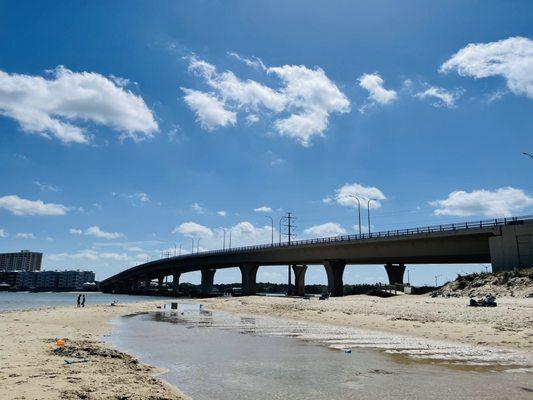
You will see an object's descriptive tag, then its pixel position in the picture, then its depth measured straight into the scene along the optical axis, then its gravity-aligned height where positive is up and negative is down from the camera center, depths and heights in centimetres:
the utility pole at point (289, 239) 10728 +1391
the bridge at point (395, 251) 4672 +629
